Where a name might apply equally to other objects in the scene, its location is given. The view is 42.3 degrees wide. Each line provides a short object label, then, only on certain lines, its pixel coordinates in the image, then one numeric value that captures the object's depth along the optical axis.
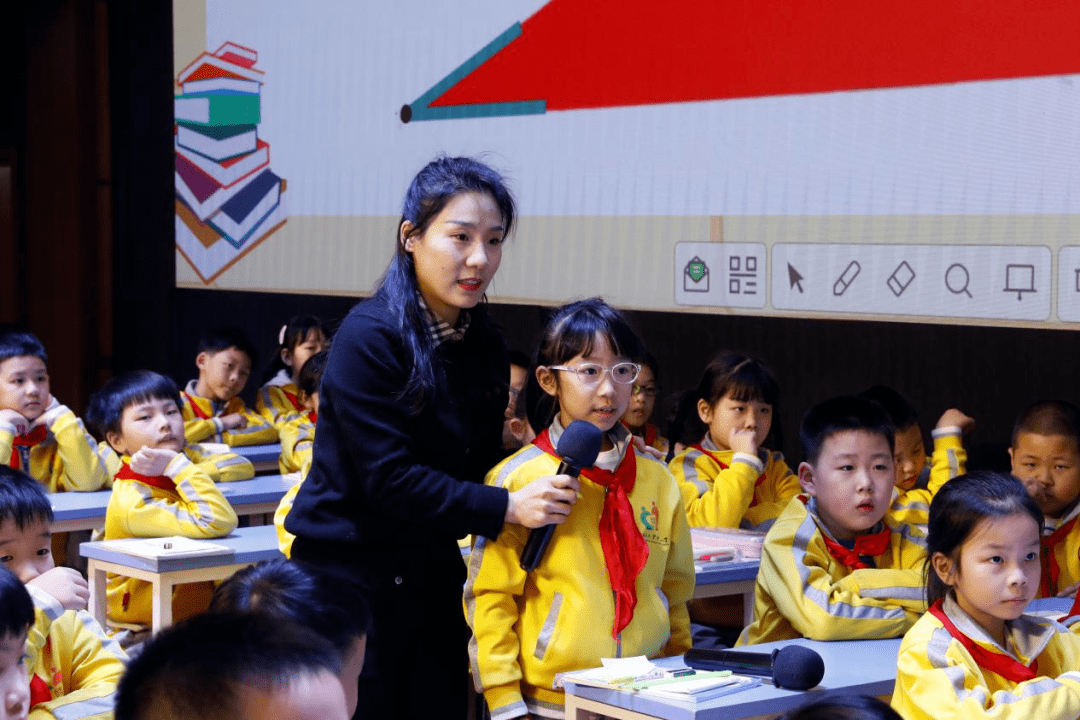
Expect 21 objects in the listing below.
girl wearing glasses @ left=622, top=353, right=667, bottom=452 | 4.41
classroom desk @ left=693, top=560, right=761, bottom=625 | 3.18
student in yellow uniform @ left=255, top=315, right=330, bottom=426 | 5.67
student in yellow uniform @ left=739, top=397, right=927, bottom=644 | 2.68
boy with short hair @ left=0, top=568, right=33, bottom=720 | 1.80
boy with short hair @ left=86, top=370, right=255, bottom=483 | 4.03
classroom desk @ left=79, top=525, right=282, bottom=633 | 3.38
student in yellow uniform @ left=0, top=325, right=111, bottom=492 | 4.48
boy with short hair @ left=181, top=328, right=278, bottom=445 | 5.68
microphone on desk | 2.25
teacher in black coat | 2.03
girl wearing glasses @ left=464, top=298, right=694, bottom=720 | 2.35
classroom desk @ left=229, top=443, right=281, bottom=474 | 5.39
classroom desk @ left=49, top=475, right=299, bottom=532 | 3.98
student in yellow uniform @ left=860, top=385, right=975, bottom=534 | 3.75
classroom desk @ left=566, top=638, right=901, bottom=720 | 2.18
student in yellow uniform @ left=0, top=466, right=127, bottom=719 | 2.21
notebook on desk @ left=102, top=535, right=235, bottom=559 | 3.40
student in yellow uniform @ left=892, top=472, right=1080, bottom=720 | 2.13
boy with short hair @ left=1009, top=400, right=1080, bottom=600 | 3.24
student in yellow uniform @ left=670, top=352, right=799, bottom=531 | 3.81
